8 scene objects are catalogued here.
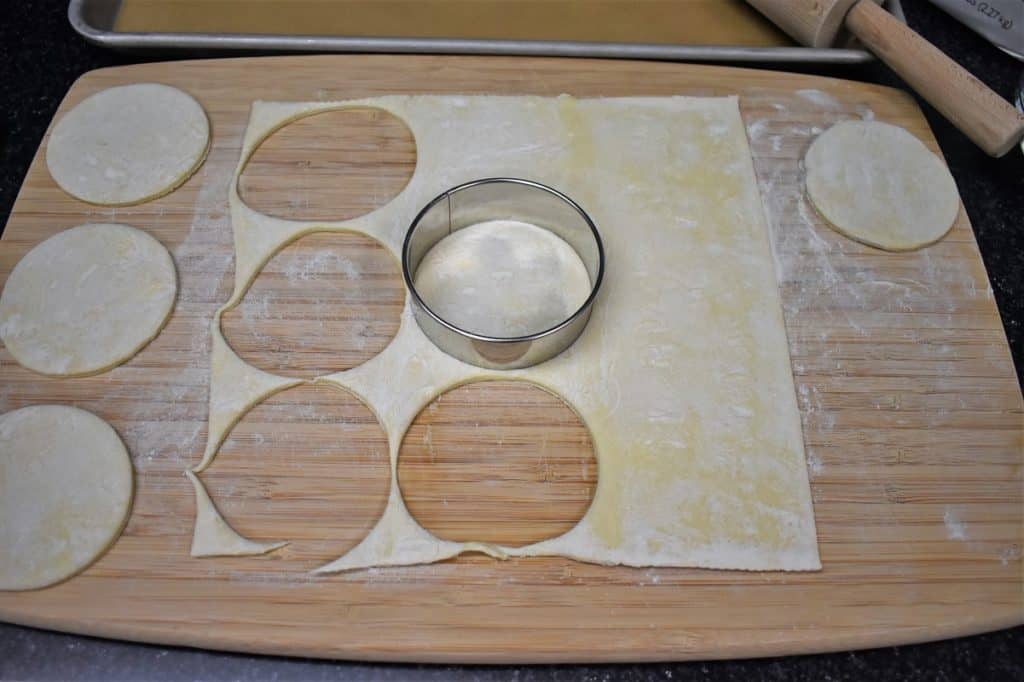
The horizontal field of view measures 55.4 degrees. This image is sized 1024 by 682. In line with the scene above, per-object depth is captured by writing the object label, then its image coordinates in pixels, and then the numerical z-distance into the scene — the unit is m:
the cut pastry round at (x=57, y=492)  0.40
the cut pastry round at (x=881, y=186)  0.49
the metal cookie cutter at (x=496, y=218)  0.43
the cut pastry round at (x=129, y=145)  0.49
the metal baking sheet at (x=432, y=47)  0.53
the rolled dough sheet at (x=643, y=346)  0.42
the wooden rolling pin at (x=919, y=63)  0.49
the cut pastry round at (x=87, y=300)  0.44
